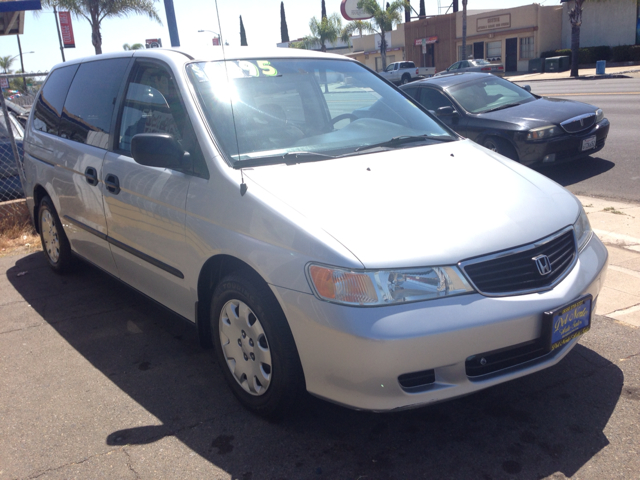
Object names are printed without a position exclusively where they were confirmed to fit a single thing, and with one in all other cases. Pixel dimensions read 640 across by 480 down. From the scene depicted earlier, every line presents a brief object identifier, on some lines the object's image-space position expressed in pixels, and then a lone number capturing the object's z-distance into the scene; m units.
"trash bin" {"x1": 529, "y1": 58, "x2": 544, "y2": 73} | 42.31
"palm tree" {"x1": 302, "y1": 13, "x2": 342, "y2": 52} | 63.72
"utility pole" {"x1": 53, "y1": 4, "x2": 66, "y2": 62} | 28.46
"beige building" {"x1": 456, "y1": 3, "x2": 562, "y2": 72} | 44.12
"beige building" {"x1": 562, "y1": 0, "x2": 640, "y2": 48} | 39.44
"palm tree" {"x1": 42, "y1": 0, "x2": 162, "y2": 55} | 28.44
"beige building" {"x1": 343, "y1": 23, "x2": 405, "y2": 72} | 60.97
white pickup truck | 43.84
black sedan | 8.22
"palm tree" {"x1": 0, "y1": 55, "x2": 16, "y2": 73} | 78.06
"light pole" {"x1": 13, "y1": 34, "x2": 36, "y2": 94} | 61.04
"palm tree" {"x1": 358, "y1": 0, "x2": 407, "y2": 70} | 55.33
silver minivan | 2.46
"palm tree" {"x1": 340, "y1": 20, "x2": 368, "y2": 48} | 60.71
